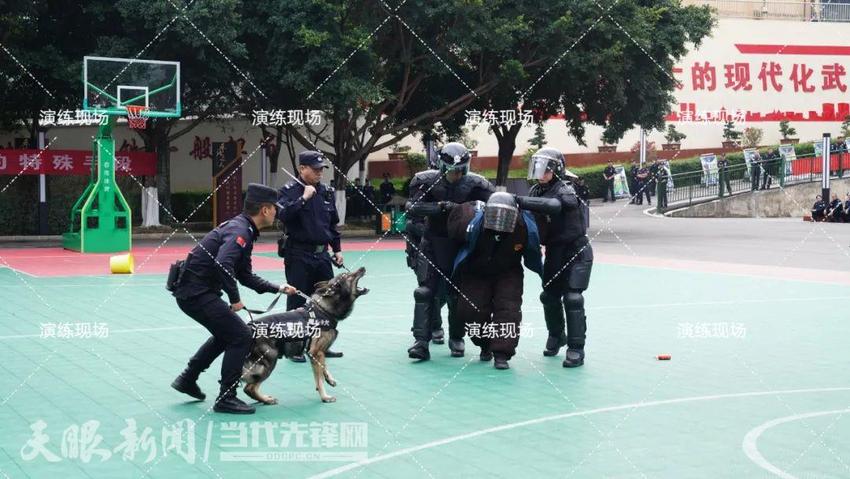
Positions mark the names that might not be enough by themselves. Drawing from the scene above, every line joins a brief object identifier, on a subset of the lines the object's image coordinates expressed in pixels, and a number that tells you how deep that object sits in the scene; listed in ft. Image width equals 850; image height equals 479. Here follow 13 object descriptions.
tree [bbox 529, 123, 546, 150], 144.56
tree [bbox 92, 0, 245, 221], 84.17
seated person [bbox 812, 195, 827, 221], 115.24
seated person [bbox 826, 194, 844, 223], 113.70
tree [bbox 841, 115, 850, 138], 152.05
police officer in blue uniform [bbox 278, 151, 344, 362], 32.19
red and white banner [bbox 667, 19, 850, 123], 150.41
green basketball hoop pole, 76.43
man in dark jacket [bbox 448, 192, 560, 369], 31.58
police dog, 26.02
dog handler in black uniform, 25.21
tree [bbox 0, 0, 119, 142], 86.43
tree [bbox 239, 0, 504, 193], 86.22
